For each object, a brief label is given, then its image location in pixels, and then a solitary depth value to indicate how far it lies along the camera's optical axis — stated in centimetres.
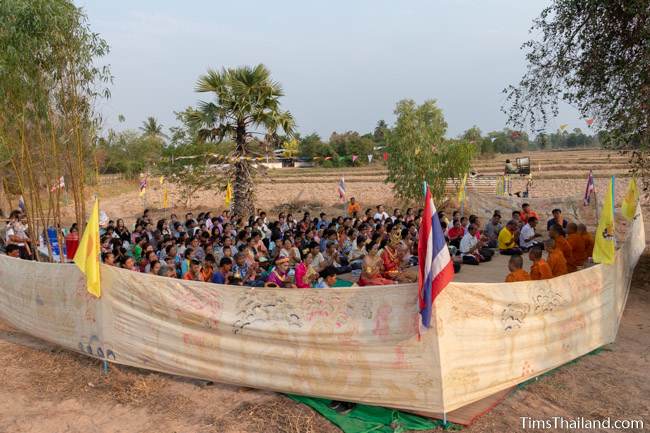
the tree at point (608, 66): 965
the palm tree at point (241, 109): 1709
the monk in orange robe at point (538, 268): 702
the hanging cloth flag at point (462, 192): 1858
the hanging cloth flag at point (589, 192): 1675
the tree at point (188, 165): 2442
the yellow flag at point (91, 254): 618
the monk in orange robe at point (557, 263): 766
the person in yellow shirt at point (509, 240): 1278
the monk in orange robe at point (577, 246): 979
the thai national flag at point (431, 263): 475
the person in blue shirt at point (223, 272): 851
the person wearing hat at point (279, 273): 820
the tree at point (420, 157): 2064
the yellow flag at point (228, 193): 2064
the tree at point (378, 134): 7052
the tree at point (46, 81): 909
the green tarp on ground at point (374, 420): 502
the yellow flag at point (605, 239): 723
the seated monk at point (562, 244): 909
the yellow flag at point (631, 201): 1122
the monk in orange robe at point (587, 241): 983
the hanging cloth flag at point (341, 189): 2444
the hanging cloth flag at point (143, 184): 2577
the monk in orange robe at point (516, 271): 662
